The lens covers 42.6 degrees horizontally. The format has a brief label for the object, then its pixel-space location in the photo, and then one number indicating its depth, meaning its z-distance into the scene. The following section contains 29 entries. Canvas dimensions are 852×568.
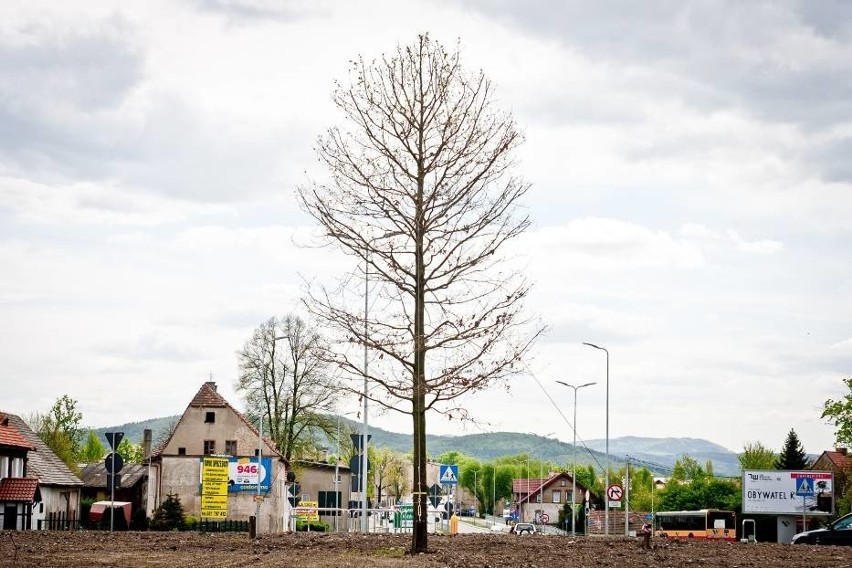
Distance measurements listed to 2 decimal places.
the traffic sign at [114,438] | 40.23
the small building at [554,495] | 178.05
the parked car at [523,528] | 110.00
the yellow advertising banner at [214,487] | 61.84
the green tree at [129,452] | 154.75
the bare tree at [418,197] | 27.62
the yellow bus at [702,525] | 89.86
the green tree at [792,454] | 116.88
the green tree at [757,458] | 130.88
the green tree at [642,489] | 161.50
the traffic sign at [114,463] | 40.75
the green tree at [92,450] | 148.38
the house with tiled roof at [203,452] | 80.75
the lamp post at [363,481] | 51.64
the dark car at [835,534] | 45.38
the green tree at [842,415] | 85.29
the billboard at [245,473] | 76.50
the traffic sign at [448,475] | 43.69
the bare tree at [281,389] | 84.81
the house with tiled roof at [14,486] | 61.28
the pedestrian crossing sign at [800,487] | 71.19
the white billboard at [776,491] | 81.06
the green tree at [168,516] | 63.44
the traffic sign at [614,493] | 63.53
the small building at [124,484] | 99.19
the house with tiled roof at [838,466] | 102.79
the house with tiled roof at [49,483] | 67.88
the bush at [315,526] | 79.76
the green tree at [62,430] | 97.19
